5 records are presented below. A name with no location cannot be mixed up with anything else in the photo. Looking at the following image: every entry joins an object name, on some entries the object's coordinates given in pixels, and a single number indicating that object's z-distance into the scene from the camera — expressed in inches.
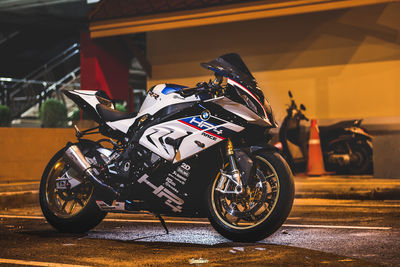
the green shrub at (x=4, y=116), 650.8
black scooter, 547.8
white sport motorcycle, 226.1
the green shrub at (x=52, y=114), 744.3
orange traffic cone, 539.2
